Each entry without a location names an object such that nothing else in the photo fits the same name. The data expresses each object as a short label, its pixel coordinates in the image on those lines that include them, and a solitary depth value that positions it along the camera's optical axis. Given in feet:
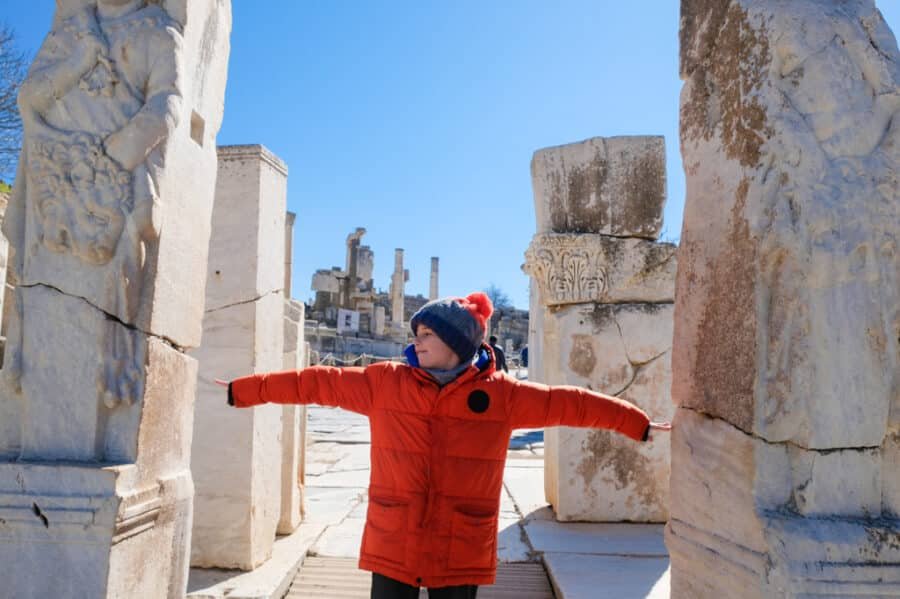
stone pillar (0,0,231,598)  6.90
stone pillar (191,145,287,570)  11.74
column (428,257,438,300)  123.54
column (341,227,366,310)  92.99
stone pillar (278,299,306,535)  14.37
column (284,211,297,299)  18.78
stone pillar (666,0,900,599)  5.49
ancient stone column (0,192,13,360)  15.66
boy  6.79
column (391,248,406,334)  101.76
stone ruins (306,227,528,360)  80.43
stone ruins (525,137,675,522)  15.97
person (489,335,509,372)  15.39
